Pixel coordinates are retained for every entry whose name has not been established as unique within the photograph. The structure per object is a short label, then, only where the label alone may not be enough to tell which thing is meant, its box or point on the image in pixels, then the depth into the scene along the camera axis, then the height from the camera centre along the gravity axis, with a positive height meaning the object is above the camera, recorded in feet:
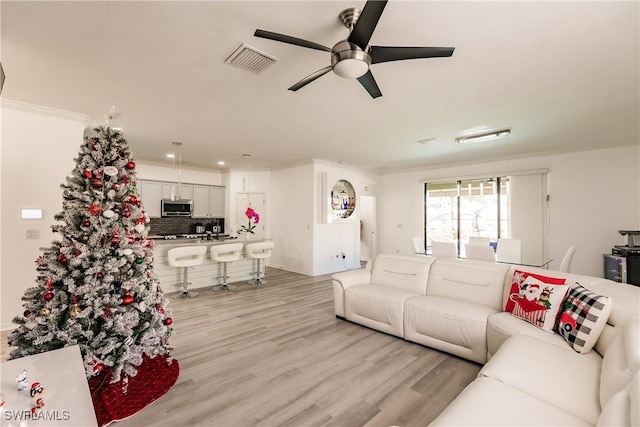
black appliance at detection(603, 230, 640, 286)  13.88 -2.30
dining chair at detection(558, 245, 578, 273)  13.23 -2.01
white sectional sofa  4.18 -2.97
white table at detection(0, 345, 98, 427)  4.65 -3.33
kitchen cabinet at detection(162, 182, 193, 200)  22.63 +2.04
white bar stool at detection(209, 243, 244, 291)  16.07 -2.41
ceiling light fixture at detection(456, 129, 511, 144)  13.93 +4.30
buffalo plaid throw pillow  6.20 -2.42
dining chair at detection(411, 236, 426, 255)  19.11 -2.12
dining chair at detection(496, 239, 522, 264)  14.98 -1.88
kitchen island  15.64 -3.55
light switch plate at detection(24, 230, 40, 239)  10.78 -0.82
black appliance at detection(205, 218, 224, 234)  25.55 -1.00
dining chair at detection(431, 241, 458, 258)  15.61 -1.94
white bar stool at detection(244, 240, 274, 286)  17.56 -2.45
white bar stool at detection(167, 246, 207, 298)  14.64 -2.43
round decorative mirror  23.44 +1.48
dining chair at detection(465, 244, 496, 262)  13.74 -1.88
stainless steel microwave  22.54 +0.60
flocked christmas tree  6.55 -1.72
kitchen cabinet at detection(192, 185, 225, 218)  24.29 +1.21
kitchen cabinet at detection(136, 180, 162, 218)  21.44 +1.54
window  20.10 +0.50
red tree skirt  6.15 -4.42
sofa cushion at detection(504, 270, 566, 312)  7.84 -1.90
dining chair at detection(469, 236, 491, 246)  16.33 -1.48
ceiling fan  5.32 +3.50
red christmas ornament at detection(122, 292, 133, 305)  7.01 -2.20
